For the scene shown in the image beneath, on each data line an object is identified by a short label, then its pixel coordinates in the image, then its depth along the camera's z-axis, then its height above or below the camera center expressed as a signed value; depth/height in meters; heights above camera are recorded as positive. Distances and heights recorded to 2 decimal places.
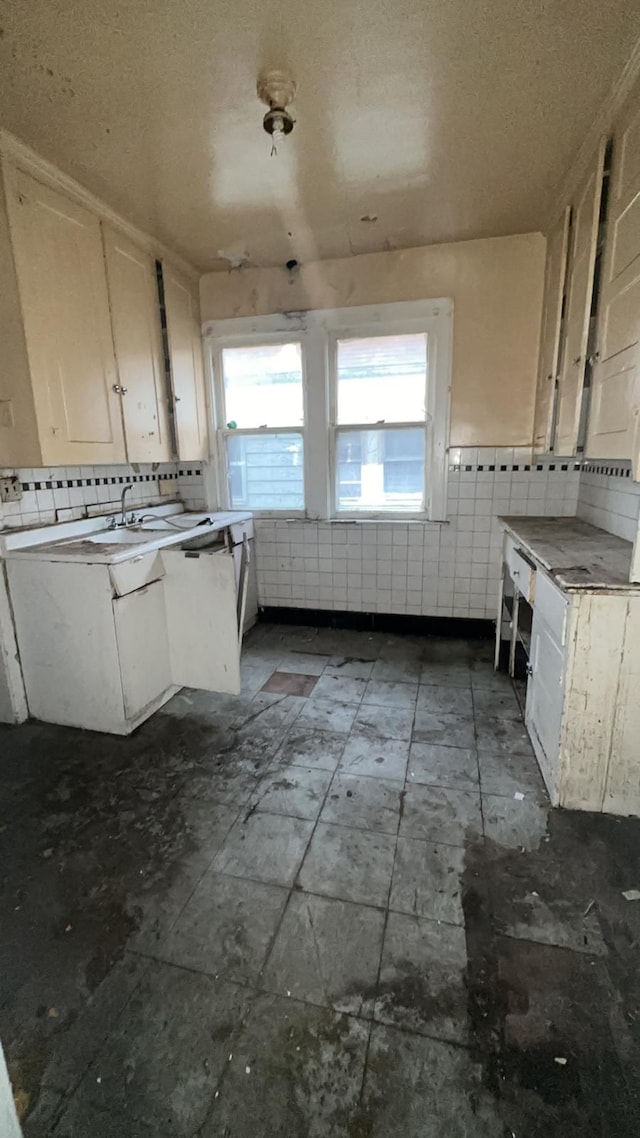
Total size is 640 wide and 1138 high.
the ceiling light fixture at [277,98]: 1.66 +1.27
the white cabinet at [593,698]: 1.62 -0.84
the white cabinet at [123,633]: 2.22 -0.82
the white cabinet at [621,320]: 1.66 +0.50
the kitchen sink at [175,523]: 2.96 -0.38
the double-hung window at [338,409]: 3.18 +0.35
